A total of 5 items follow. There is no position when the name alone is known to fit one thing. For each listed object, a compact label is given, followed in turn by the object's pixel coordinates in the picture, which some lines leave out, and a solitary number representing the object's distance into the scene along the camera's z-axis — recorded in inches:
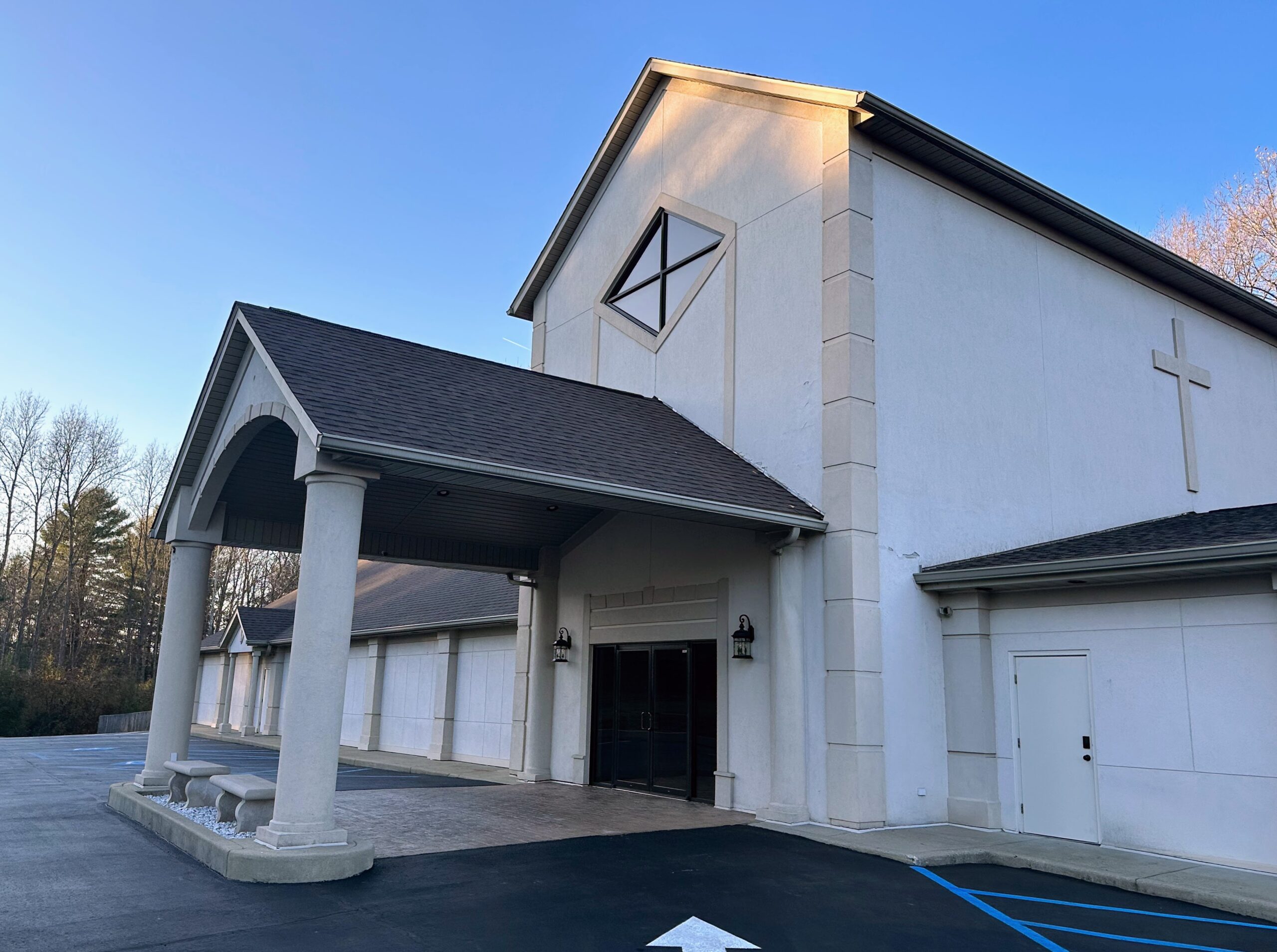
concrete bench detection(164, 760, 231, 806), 433.4
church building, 374.3
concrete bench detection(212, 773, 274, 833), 358.3
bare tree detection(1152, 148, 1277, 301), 1090.1
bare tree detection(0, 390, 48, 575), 1643.7
